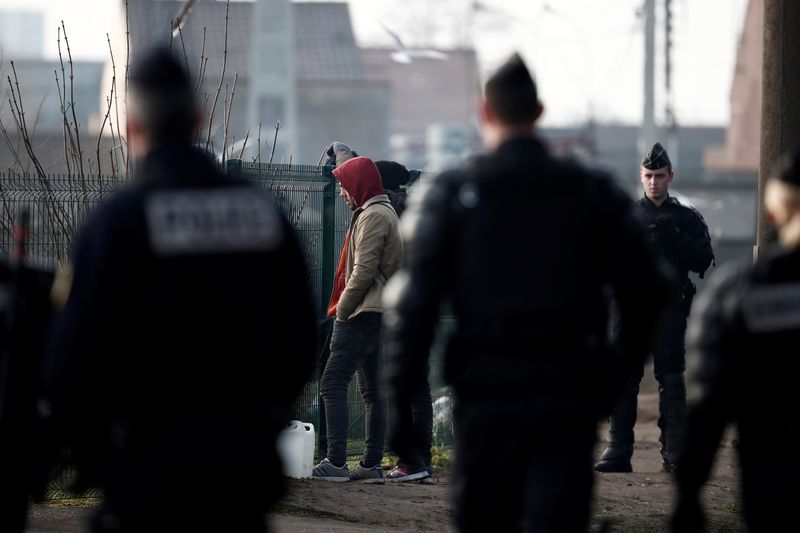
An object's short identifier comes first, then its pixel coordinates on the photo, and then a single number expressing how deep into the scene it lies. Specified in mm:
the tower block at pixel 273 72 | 119375
